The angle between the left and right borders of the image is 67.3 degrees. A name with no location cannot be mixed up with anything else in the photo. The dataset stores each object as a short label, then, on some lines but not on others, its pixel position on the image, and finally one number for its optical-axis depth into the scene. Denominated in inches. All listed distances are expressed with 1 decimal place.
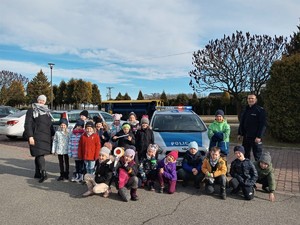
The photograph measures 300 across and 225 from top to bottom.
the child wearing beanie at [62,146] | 197.7
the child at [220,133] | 191.6
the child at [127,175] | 157.4
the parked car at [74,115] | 353.0
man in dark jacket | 184.8
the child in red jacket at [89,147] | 181.3
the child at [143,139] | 192.6
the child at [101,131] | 214.8
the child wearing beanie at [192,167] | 177.5
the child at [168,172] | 170.3
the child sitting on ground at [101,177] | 159.9
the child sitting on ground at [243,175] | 159.0
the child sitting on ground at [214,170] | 164.6
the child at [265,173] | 162.3
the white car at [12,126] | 384.7
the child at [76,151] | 192.2
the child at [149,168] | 176.8
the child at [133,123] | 203.4
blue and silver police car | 194.7
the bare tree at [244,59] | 540.6
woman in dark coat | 192.6
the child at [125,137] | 191.6
